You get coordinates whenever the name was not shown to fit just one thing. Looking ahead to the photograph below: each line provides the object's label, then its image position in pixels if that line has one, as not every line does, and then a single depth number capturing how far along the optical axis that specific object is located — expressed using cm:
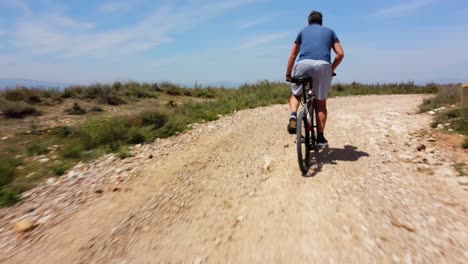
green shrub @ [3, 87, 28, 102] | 1110
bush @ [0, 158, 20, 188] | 493
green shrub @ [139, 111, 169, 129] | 795
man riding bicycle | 439
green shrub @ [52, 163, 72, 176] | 517
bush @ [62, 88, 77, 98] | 1254
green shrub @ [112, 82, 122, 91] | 1556
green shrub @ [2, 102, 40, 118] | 928
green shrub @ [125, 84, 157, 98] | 1433
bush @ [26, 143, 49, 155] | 621
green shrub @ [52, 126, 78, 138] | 733
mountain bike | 412
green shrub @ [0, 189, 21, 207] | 423
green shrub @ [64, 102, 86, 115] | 1020
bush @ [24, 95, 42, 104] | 1109
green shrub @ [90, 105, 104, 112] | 1077
